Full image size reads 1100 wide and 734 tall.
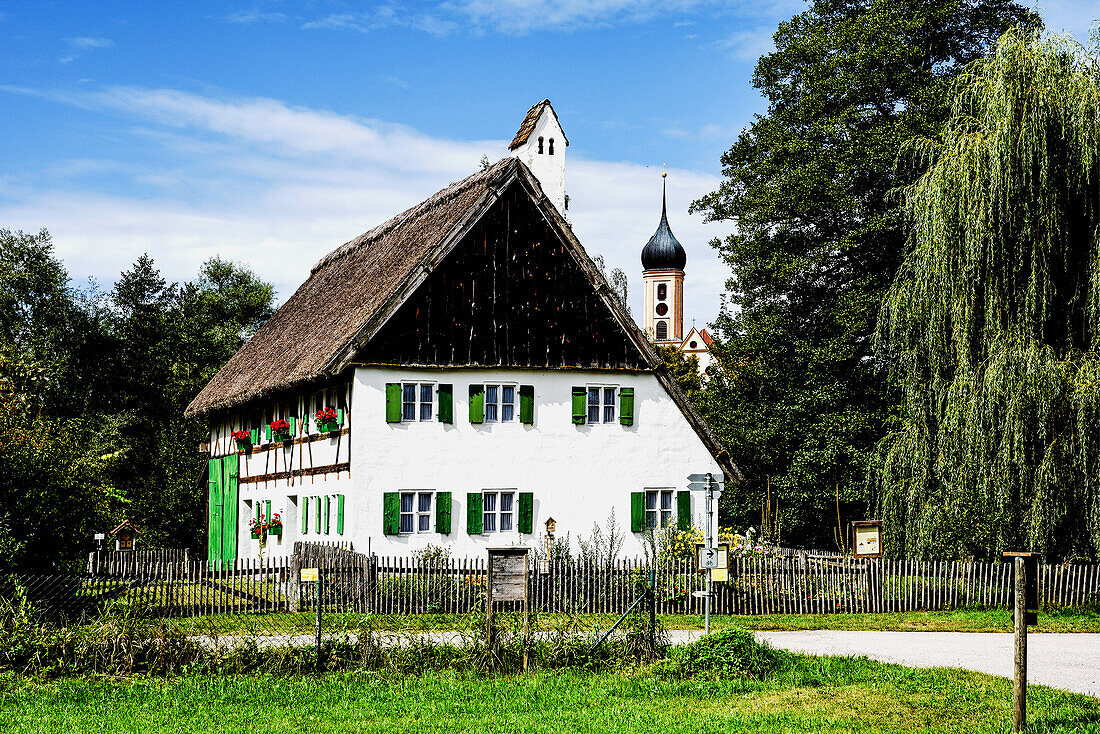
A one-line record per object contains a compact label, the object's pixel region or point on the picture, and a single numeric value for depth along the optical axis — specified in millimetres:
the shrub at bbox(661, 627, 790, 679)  14781
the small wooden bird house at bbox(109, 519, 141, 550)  39250
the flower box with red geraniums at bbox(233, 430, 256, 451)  37906
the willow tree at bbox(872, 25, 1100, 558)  23656
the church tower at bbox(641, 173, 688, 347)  129000
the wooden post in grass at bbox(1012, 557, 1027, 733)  11242
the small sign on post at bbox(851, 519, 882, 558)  31938
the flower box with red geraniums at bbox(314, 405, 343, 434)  30750
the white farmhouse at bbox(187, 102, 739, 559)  29922
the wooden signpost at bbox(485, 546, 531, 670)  16125
